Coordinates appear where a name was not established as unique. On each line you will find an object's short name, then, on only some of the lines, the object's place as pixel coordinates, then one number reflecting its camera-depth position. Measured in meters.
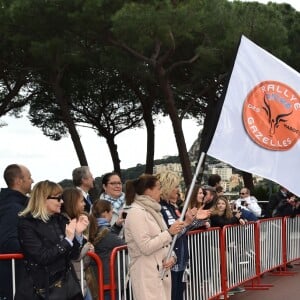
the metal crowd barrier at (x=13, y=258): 5.16
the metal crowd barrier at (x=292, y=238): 11.85
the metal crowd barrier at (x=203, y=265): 7.79
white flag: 5.65
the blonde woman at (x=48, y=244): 4.63
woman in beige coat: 5.47
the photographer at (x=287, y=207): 12.16
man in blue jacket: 5.18
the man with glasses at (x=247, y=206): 11.07
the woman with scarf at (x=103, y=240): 6.18
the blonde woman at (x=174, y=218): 6.28
